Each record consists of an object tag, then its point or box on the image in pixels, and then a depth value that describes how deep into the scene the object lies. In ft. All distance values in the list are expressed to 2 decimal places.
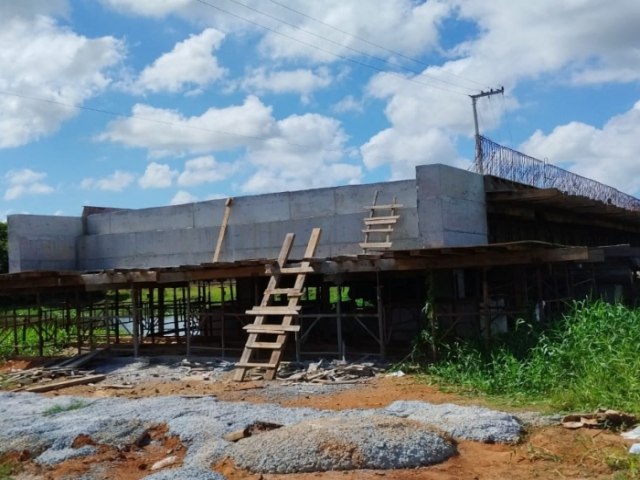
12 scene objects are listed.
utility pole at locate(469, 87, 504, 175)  115.65
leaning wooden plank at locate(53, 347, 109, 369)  57.32
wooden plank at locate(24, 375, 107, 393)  47.12
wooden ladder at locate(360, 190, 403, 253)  53.21
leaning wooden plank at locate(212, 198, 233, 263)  61.72
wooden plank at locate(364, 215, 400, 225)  53.26
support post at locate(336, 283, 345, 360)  49.17
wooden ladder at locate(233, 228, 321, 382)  46.57
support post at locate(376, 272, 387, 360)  48.24
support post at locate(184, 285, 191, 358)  55.26
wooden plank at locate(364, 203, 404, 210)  53.78
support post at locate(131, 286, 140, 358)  57.21
